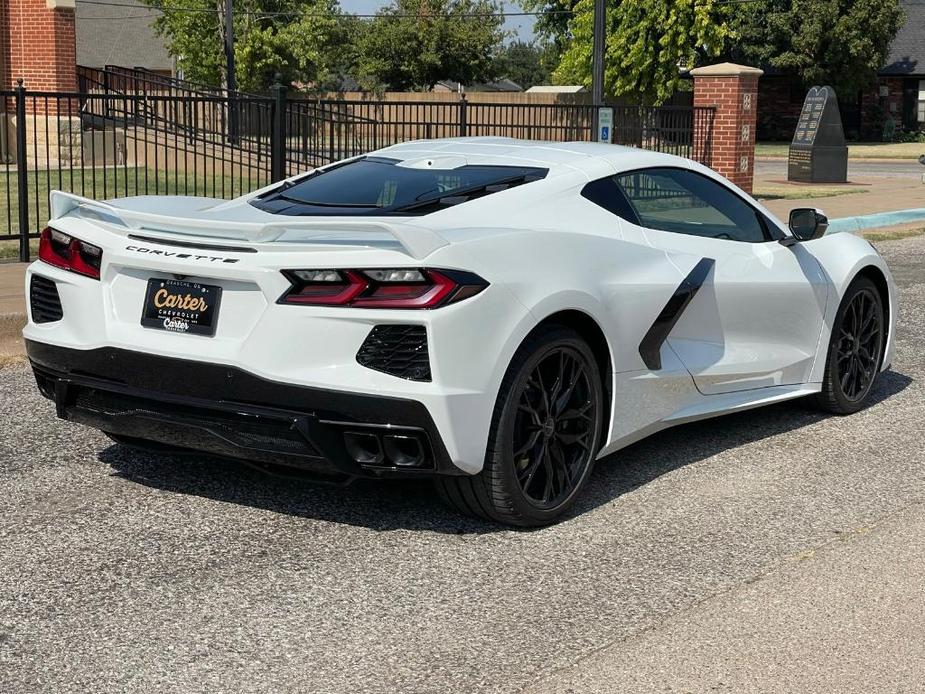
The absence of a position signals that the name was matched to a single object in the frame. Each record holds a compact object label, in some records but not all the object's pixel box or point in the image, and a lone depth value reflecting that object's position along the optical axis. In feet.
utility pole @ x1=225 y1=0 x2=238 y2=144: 133.28
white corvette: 15.28
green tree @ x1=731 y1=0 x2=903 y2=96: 184.85
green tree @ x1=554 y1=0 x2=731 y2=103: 146.30
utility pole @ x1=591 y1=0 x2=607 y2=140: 63.62
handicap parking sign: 60.03
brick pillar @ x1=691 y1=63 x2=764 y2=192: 70.59
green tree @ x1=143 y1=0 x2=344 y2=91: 158.81
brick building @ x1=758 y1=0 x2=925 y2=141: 200.75
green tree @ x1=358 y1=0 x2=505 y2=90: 243.60
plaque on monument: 88.69
